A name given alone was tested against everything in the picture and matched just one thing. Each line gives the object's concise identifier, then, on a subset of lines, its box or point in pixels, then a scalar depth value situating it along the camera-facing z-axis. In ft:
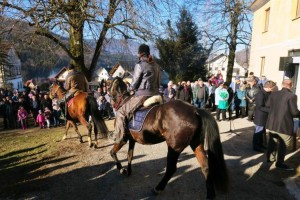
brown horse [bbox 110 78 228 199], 12.98
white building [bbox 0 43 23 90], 151.47
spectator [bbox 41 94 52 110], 40.55
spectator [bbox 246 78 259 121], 30.03
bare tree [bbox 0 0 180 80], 25.31
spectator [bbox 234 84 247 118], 36.01
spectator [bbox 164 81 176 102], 38.93
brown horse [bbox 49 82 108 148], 22.81
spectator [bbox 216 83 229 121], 32.07
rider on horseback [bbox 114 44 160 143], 14.88
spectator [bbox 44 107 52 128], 37.66
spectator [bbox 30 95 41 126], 41.45
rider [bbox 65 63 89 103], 24.31
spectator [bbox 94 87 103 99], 42.15
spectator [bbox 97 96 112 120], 40.98
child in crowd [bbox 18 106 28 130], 38.58
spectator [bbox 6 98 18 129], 39.99
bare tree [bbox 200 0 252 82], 65.90
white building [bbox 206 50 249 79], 176.54
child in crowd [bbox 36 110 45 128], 37.42
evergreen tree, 85.56
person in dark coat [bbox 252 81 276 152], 20.08
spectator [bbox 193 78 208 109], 36.68
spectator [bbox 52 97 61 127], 37.65
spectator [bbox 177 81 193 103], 40.40
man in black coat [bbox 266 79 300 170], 16.28
